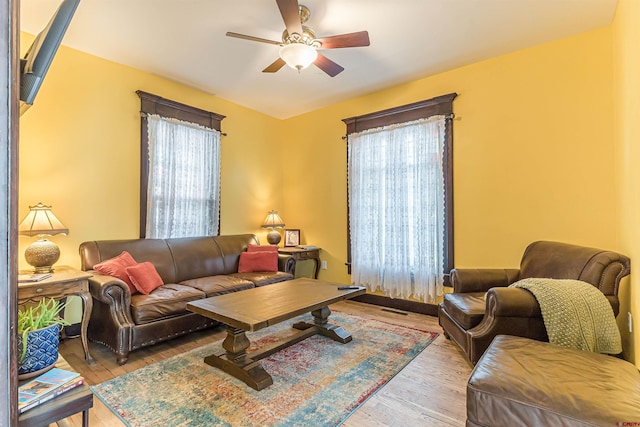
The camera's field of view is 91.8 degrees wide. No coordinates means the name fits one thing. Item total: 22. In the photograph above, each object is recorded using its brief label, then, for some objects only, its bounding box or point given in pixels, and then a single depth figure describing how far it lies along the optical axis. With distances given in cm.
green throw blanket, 183
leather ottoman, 117
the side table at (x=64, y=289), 229
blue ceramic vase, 113
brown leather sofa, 257
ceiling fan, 237
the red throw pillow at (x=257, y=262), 410
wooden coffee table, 218
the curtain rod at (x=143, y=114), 365
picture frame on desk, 504
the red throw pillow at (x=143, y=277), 292
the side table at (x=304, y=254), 442
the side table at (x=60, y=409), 98
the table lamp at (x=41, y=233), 263
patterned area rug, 186
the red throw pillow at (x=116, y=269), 289
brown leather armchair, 205
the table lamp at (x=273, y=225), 483
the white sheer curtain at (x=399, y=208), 372
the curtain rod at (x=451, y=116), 365
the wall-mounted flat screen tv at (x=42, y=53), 91
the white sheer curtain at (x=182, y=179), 375
